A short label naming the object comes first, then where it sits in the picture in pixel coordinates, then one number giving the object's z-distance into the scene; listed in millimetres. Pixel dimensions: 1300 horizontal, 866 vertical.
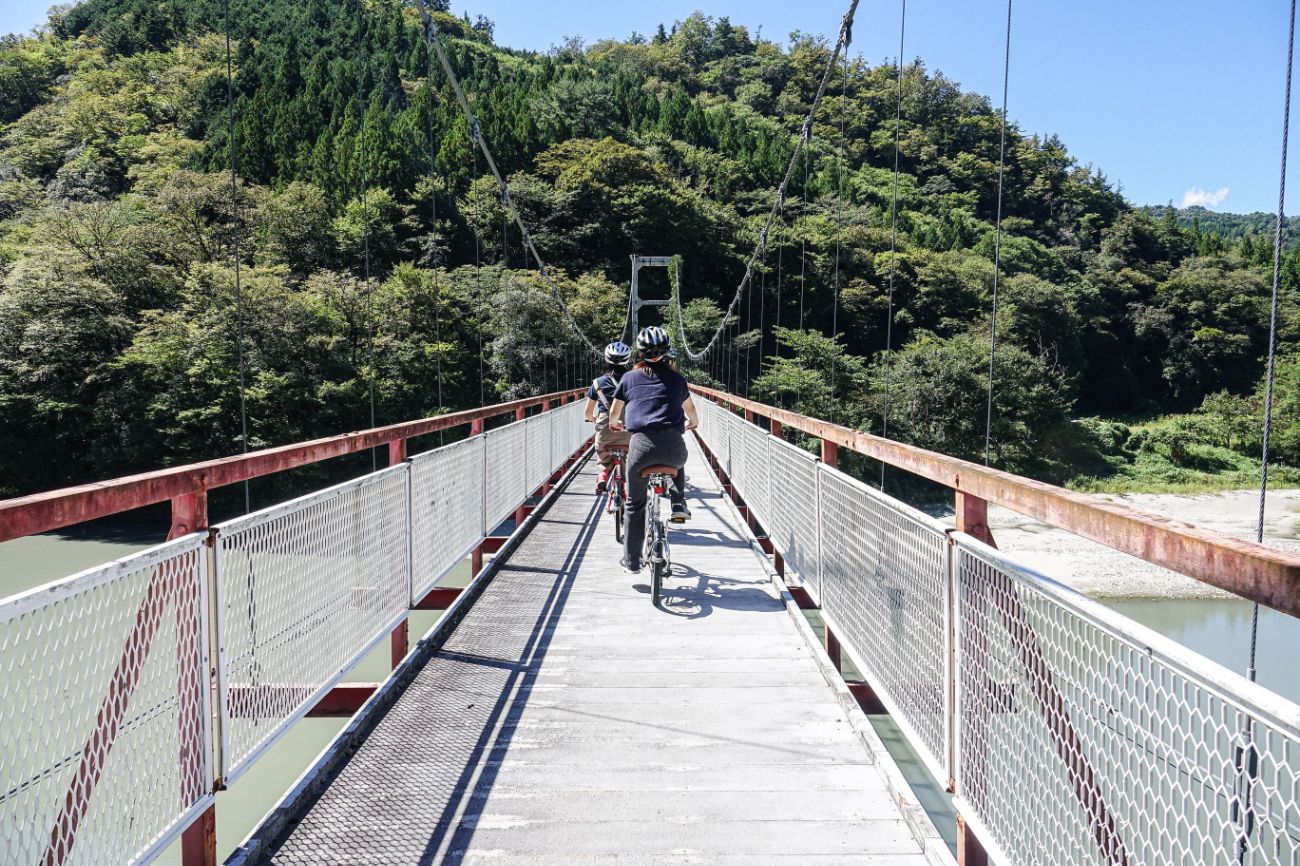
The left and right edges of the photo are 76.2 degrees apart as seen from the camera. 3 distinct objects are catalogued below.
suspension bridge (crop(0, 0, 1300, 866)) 1021
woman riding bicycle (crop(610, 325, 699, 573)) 3547
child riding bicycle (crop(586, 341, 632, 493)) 4941
